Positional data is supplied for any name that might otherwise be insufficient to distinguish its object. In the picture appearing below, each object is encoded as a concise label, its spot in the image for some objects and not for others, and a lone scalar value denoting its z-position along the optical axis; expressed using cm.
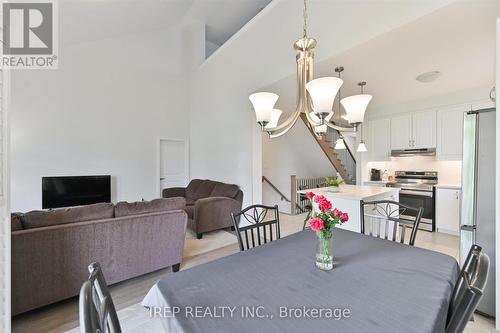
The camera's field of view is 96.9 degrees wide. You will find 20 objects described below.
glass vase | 120
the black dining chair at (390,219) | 171
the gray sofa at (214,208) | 381
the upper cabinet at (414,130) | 413
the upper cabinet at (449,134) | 381
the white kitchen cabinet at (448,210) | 379
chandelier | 145
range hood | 411
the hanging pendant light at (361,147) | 425
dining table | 81
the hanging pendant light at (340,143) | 409
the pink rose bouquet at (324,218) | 113
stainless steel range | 407
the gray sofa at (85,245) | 178
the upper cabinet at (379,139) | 472
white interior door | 592
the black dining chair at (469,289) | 71
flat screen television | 425
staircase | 579
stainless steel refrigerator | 185
